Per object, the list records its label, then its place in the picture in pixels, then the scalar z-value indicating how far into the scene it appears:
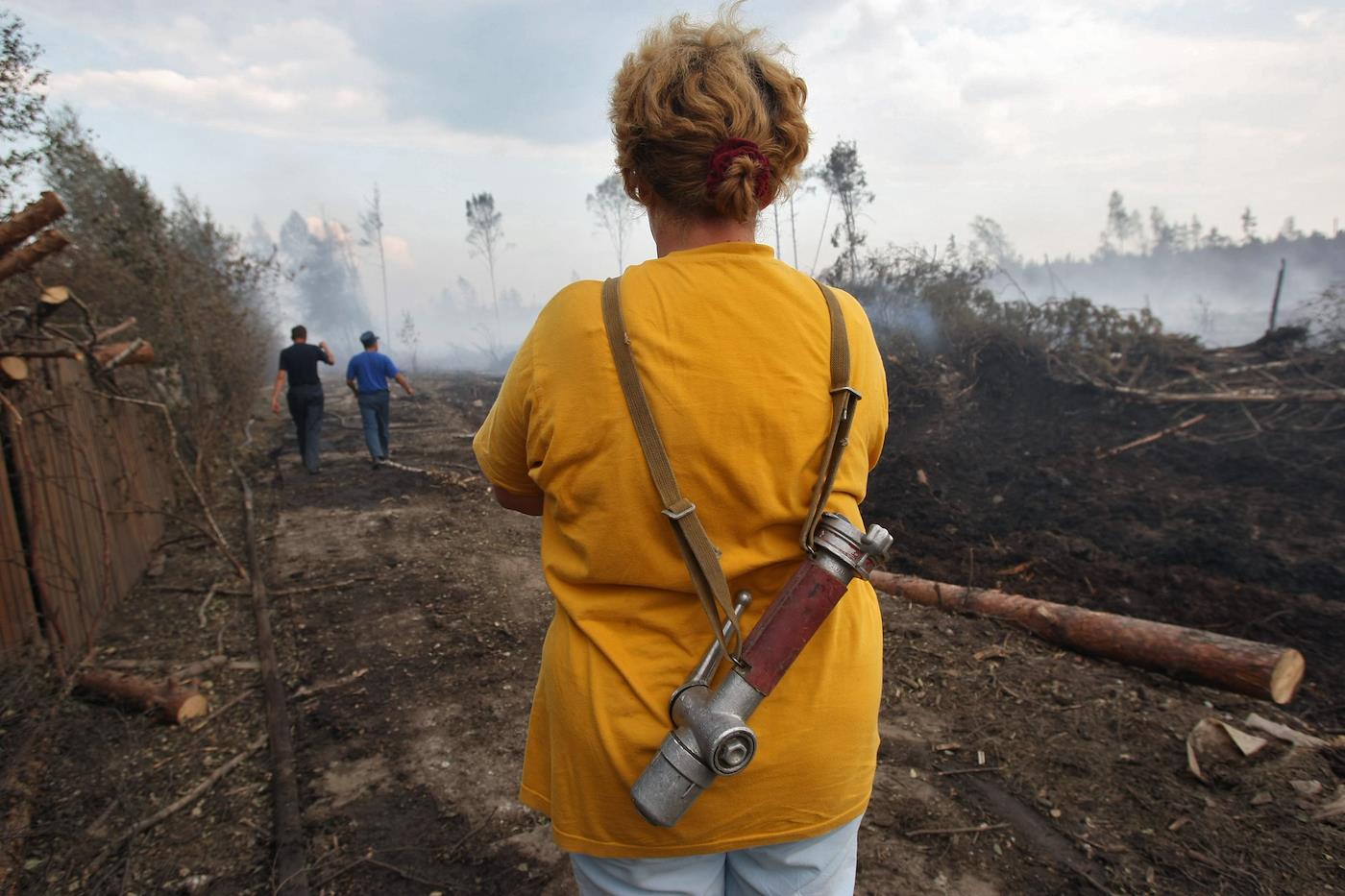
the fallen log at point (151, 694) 4.07
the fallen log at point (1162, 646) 3.83
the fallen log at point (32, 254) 3.94
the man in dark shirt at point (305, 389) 9.97
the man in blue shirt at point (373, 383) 9.89
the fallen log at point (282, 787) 2.87
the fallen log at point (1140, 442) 8.44
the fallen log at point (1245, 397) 8.19
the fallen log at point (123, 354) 5.92
